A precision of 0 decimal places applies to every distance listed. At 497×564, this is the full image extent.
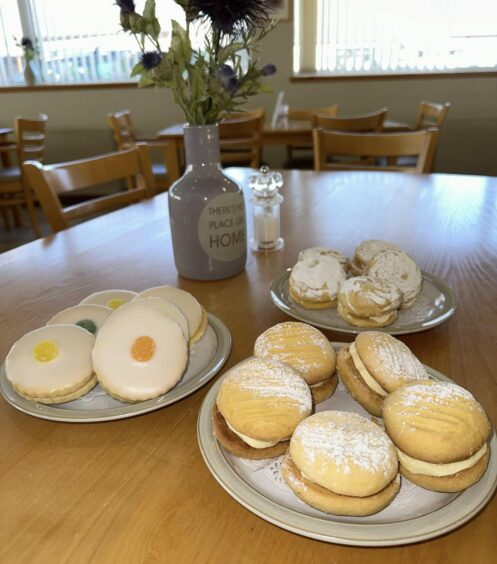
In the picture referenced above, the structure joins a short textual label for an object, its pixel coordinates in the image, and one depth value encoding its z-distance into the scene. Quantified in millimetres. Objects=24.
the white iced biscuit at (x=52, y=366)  507
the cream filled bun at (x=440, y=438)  377
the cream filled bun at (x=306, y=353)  484
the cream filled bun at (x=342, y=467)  357
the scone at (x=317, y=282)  706
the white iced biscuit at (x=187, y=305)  608
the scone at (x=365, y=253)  775
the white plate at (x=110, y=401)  496
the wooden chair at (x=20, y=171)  3154
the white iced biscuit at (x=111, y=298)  647
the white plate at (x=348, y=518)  352
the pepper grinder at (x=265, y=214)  1010
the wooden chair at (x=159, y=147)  2837
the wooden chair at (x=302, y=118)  2971
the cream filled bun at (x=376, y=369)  451
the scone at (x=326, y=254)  783
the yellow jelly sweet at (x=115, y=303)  643
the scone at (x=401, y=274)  713
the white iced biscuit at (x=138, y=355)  504
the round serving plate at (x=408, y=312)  655
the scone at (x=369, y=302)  650
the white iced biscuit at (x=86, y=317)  581
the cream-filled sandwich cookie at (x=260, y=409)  406
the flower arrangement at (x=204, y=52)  682
